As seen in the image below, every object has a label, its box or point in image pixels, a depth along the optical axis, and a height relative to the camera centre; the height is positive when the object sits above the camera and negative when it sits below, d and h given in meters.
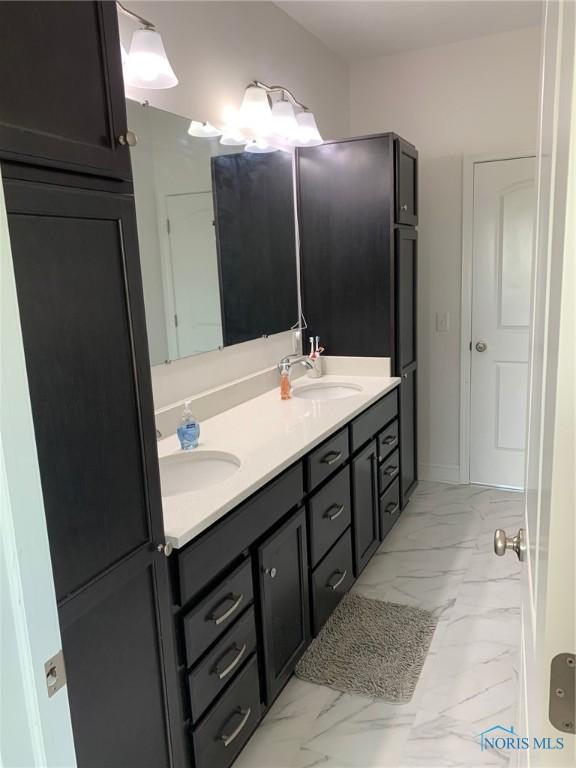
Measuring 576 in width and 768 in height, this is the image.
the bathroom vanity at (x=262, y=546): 1.40 -0.81
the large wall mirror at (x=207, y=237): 1.97 +0.19
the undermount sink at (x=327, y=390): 2.91 -0.57
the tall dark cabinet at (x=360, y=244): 2.89 +0.17
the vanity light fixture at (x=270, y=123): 2.48 +0.71
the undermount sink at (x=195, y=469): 1.81 -0.59
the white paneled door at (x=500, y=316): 3.38 -0.27
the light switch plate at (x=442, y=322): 3.65 -0.30
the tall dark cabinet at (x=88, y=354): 0.88 -0.11
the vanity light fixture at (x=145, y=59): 1.77 +0.71
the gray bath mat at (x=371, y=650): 2.01 -1.40
